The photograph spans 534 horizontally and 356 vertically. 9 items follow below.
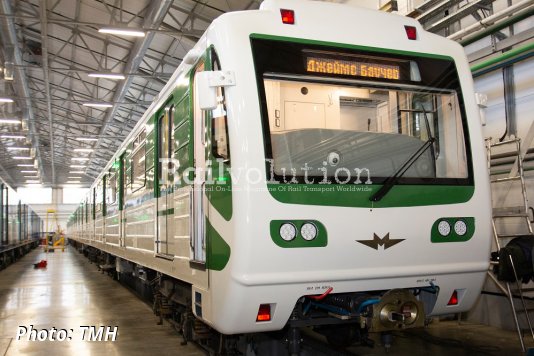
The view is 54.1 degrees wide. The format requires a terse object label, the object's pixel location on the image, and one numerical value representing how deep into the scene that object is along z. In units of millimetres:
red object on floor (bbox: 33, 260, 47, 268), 19766
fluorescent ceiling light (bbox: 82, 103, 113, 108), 19438
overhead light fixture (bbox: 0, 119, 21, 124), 20728
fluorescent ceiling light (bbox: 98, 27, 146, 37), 12148
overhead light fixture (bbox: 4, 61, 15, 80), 14936
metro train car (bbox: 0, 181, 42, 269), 18250
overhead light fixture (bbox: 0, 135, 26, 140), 27291
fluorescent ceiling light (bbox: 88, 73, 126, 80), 15639
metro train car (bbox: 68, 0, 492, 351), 3531
